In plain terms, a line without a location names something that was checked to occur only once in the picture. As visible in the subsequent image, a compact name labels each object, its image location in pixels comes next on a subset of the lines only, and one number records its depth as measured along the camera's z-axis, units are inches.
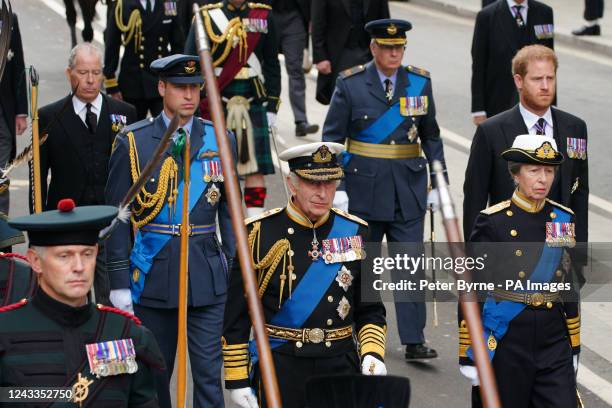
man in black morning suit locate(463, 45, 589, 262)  669.9
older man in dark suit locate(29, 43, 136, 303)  756.0
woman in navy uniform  585.0
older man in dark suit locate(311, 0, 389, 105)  1139.9
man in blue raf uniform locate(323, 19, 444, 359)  783.1
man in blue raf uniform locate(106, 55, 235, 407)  627.5
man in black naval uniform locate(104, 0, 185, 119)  1068.5
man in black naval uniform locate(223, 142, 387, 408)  537.3
